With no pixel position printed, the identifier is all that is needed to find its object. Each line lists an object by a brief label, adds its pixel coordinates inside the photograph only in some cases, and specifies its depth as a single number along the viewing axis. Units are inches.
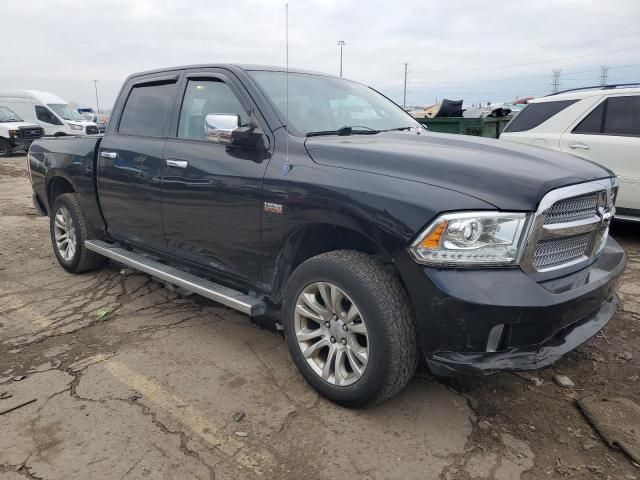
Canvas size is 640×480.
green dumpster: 385.4
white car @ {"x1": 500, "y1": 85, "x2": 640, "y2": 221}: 231.3
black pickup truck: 90.4
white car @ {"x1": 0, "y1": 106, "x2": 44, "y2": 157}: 766.5
